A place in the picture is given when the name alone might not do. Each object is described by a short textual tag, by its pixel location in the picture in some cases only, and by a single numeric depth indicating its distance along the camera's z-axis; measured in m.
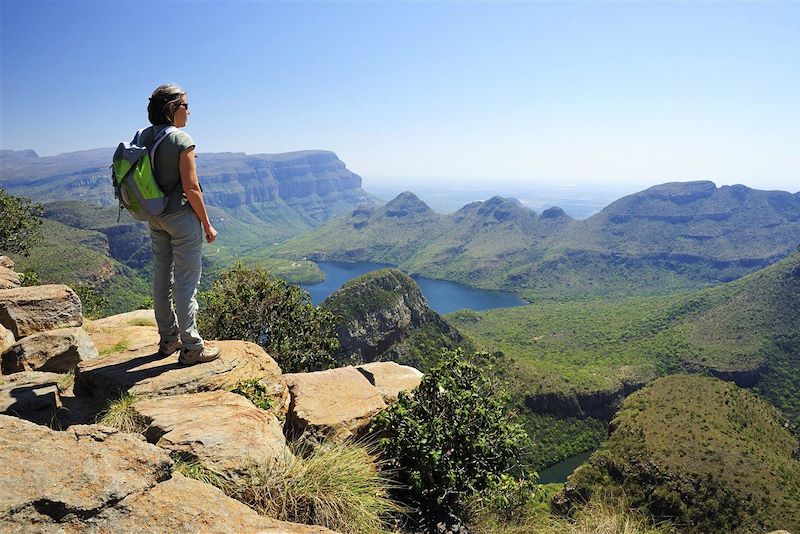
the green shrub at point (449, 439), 5.11
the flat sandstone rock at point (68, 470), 2.59
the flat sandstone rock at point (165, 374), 5.56
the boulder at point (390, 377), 8.27
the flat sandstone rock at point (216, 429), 4.21
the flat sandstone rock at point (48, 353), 7.08
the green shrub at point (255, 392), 5.79
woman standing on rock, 5.46
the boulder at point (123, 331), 8.47
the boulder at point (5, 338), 7.57
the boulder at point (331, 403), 5.79
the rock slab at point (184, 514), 2.77
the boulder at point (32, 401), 4.63
